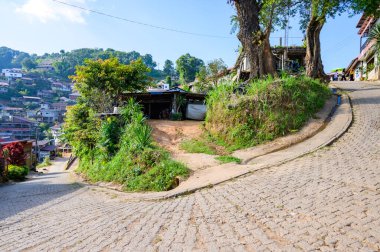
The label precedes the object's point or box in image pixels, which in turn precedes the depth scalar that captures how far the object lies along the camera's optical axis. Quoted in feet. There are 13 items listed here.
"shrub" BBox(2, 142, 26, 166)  60.18
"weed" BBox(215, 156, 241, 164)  27.53
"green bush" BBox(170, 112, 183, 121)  54.03
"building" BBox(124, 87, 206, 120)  56.03
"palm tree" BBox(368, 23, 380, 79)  65.41
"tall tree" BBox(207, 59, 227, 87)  79.36
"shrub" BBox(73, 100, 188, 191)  27.14
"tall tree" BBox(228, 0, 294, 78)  44.39
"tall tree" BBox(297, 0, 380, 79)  48.29
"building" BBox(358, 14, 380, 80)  84.81
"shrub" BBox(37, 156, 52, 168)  110.73
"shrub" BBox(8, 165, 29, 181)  52.42
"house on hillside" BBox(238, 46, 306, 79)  81.30
